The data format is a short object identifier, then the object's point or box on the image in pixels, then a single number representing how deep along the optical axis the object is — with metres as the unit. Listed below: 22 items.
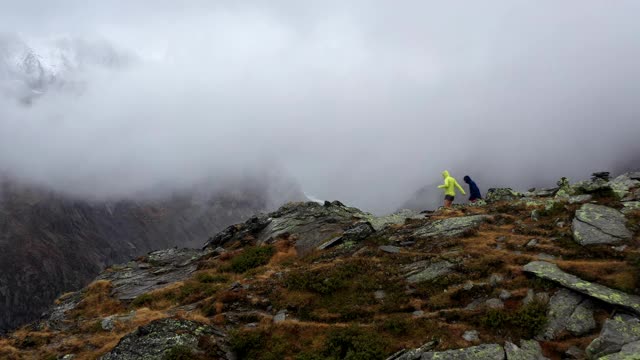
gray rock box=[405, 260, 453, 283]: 24.77
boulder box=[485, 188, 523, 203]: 42.03
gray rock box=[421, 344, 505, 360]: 17.50
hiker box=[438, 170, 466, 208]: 39.72
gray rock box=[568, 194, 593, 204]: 29.64
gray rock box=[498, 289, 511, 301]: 20.96
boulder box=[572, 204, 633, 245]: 24.25
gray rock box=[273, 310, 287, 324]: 23.59
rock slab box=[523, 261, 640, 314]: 18.42
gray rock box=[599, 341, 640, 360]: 15.06
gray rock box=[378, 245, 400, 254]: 29.60
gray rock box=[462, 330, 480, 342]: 18.69
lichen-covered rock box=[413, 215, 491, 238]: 30.80
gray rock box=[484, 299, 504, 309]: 20.52
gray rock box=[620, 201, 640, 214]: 26.48
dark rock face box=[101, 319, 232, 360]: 20.62
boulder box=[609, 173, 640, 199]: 30.23
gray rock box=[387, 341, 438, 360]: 18.22
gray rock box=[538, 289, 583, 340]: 18.45
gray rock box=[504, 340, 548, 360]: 17.30
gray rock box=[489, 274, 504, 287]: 22.20
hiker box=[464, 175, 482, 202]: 41.82
